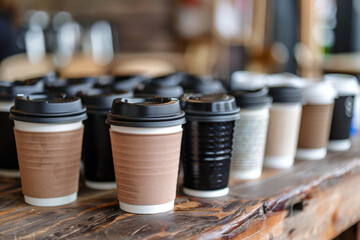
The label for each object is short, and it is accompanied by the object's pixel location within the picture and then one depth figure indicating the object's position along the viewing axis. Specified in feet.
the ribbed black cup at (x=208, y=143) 3.17
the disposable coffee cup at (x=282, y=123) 4.13
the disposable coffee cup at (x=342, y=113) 4.92
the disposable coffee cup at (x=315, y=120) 4.45
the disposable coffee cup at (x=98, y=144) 3.41
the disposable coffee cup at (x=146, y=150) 2.81
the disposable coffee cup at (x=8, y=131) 3.65
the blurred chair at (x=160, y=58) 15.15
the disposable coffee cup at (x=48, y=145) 2.93
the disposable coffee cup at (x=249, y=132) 3.70
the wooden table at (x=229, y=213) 2.67
